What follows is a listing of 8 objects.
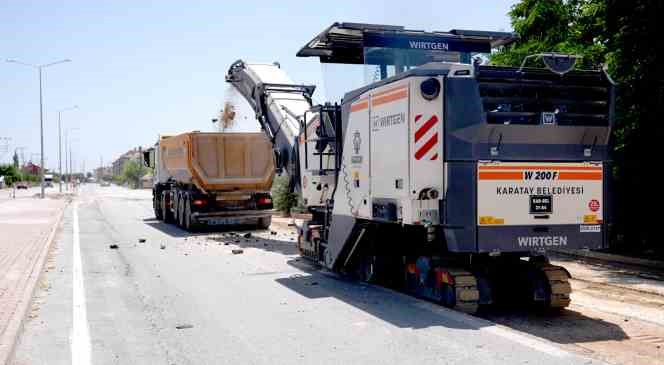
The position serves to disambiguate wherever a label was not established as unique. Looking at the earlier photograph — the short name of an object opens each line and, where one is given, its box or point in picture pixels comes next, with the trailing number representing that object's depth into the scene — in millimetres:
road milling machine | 7668
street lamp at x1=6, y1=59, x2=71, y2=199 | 51912
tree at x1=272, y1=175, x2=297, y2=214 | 25281
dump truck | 20359
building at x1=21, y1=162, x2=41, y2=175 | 165875
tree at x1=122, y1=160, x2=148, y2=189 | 116938
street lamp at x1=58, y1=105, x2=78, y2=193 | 74088
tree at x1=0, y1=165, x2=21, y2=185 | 117750
